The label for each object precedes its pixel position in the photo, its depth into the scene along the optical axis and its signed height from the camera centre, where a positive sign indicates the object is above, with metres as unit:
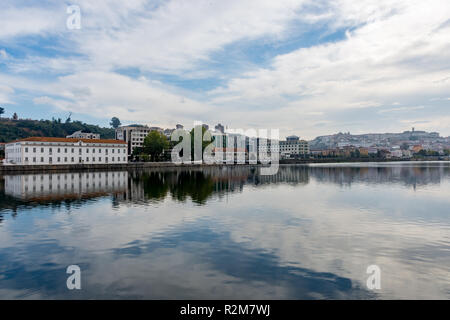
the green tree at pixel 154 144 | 115.06 +6.04
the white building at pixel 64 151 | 85.75 +3.00
